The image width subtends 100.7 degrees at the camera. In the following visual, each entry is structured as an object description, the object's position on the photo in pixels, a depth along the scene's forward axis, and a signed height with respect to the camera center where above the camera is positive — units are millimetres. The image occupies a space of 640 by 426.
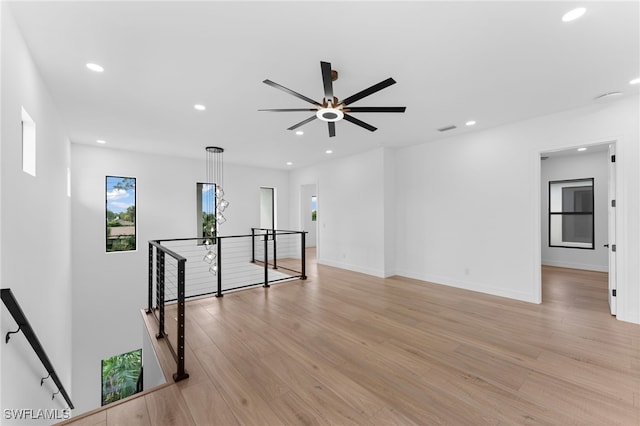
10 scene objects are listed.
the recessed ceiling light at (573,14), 1904 +1448
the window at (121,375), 6009 -3886
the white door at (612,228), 3502 -222
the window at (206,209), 7070 +96
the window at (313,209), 10734 +132
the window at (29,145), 2436 +633
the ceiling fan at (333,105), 2207 +1049
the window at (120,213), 5875 -8
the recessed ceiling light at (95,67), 2571 +1436
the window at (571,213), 6258 -34
